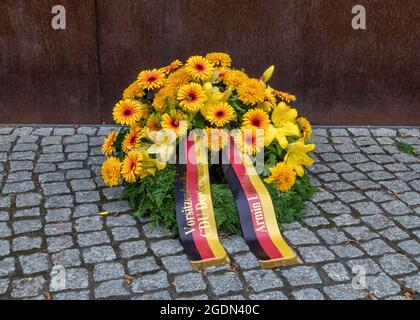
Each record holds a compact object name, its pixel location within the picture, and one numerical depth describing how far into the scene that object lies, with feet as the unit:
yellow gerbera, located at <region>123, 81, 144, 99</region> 13.29
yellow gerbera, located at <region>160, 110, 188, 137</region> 12.34
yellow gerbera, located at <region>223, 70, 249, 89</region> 12.91
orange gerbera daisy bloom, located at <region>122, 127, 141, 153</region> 12.60
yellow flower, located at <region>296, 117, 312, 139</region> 13.69
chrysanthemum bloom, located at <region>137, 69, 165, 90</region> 13.01
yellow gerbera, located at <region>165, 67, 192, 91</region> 12.81
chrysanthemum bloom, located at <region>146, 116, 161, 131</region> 12.81
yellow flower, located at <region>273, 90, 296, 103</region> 13.83
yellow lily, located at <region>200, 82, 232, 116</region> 12.51
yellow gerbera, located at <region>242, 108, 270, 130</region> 12.58
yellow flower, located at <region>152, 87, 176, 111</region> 12.71
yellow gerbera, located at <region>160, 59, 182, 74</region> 13.68
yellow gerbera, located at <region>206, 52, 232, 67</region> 13.70
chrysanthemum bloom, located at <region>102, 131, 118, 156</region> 13.23
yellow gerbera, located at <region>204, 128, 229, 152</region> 12.44
